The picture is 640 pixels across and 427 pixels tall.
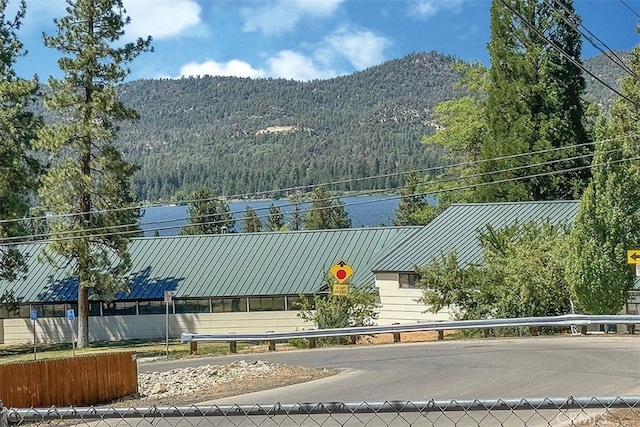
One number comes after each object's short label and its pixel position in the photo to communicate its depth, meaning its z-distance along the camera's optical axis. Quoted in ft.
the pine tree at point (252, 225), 385.91
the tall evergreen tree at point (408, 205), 322.55
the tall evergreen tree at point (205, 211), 355.91
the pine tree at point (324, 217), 380.37
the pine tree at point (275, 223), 375.37
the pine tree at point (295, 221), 476.54
